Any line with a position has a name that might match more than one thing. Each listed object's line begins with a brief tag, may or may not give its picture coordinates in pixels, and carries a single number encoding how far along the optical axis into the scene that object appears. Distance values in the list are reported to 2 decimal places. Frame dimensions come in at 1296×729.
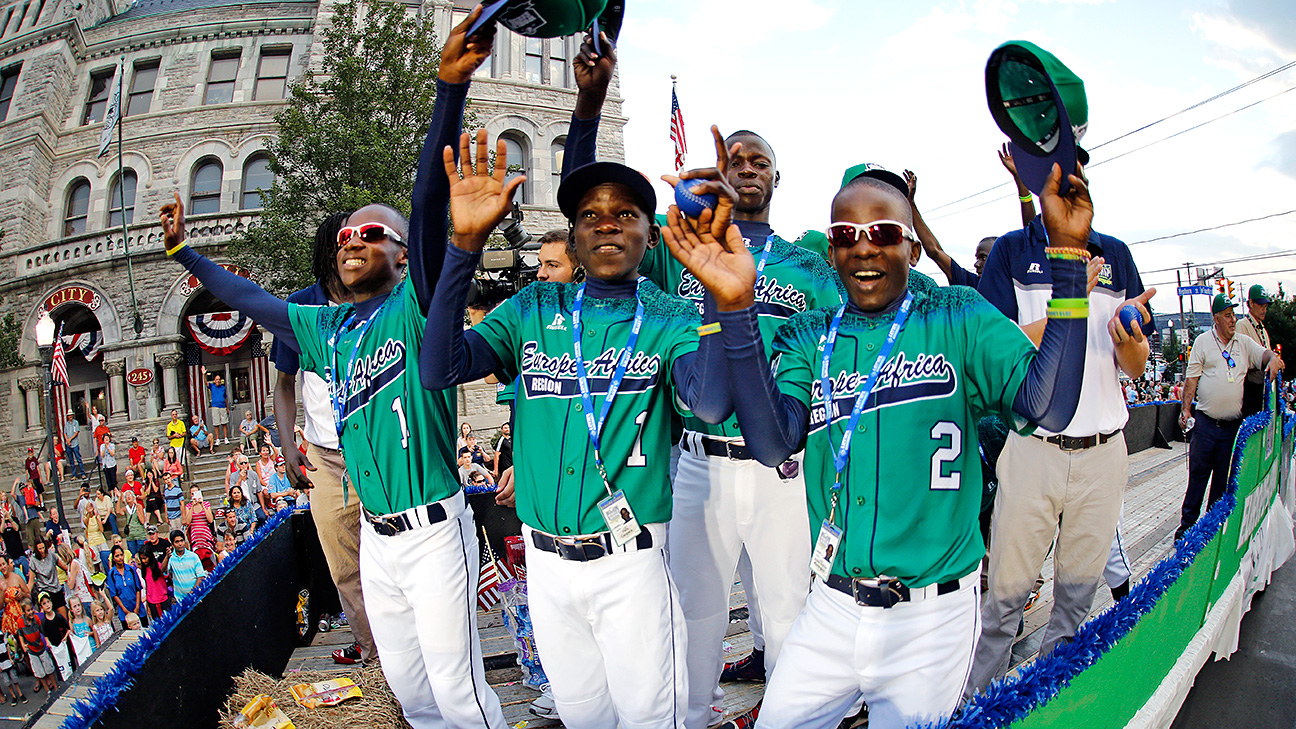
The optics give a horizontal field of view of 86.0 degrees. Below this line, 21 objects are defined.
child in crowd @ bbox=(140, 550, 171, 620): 8.81
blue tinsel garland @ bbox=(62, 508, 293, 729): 2.36
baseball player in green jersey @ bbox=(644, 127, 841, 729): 2.61
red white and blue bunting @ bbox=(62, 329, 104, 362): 20.95
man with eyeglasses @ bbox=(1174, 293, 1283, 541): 5.50
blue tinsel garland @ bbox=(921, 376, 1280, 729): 1.61
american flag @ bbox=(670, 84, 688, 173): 8.22
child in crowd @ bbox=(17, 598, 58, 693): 8.59
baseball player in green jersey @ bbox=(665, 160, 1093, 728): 1.81
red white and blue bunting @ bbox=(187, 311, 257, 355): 20.56
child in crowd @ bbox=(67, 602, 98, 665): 8.37
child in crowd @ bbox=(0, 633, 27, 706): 8.41
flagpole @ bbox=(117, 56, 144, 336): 18.95
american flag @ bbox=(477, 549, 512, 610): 4.79
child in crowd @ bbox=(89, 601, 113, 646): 8.57
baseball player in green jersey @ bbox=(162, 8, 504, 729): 2.47
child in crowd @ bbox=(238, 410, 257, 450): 17.36
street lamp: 12.31
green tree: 14.67
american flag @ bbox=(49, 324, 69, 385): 15.71
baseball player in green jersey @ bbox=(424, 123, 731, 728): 2.07
